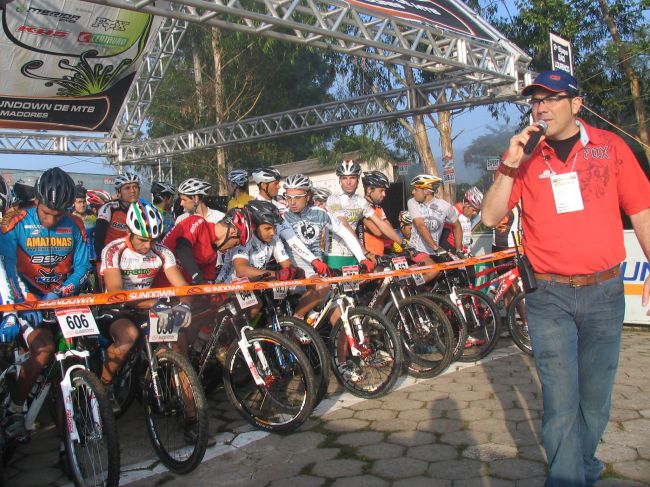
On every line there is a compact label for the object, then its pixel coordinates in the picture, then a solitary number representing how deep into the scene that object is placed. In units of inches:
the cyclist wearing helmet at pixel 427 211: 303.0
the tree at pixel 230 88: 967.6
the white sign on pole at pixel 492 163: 479.2
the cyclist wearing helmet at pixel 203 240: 207.0
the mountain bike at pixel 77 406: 141.4
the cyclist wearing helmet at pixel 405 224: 362.0
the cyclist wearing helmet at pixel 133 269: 173.6
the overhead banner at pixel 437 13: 402.0
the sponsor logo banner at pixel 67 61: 498.0
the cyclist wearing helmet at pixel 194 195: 280.5
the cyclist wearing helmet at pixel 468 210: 348.2
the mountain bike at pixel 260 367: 182.5
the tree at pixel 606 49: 632.4
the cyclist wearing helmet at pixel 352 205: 295.9
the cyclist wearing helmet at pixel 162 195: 327.6
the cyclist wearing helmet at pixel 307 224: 249.6
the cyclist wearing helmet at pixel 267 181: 273.3
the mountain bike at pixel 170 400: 158.1
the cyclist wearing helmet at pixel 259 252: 210.1
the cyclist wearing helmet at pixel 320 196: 361.4
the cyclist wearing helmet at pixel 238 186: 315.3
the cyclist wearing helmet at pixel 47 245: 179.3
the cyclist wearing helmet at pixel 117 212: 289.4
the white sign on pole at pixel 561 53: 418.9
